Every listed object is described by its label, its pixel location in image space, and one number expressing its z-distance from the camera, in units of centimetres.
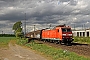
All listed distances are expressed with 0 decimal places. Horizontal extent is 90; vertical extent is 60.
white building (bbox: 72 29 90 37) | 4522
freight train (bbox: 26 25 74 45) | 1868
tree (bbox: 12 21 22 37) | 6669
